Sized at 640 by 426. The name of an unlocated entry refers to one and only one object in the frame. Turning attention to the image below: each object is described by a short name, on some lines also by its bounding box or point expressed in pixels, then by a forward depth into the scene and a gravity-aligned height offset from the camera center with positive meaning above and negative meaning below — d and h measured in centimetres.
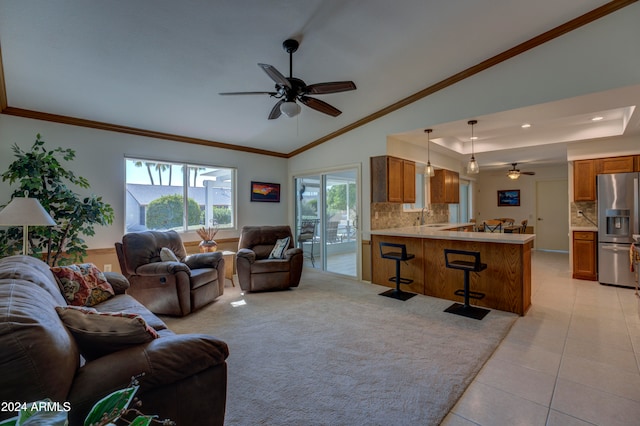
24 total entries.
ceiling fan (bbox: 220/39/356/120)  273 +118
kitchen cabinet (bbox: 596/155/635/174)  484 +78
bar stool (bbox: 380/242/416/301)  416 -79
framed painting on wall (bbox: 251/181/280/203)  604 +45
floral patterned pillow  246 -62
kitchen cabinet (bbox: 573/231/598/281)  510 -79
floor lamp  264 +0
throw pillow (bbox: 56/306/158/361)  134 -54
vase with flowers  491 -44
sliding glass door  554 -17
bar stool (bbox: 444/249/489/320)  351 -102
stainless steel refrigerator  456 -21
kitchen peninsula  356 -76
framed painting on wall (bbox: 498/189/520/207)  891 +43
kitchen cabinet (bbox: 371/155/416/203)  486 +56
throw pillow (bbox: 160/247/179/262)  377 -54
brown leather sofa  98 -64
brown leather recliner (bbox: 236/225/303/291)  443 -85
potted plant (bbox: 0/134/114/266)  323 +6
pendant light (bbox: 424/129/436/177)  464 +68
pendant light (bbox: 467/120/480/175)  419 +66
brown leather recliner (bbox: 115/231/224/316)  344 -79
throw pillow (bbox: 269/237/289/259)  476 -59
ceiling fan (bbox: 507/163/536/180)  766 +101
